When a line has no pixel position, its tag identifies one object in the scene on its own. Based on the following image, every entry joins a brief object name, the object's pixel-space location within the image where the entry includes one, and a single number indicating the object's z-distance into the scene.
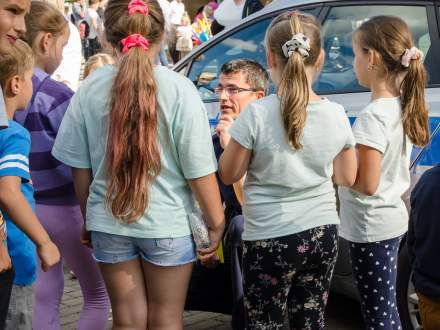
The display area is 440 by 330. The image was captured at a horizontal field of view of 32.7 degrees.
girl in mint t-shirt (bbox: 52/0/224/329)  2.75
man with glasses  3.34
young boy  2.51
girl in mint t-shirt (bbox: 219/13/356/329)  2.83
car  3.77
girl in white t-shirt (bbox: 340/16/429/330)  3.22
